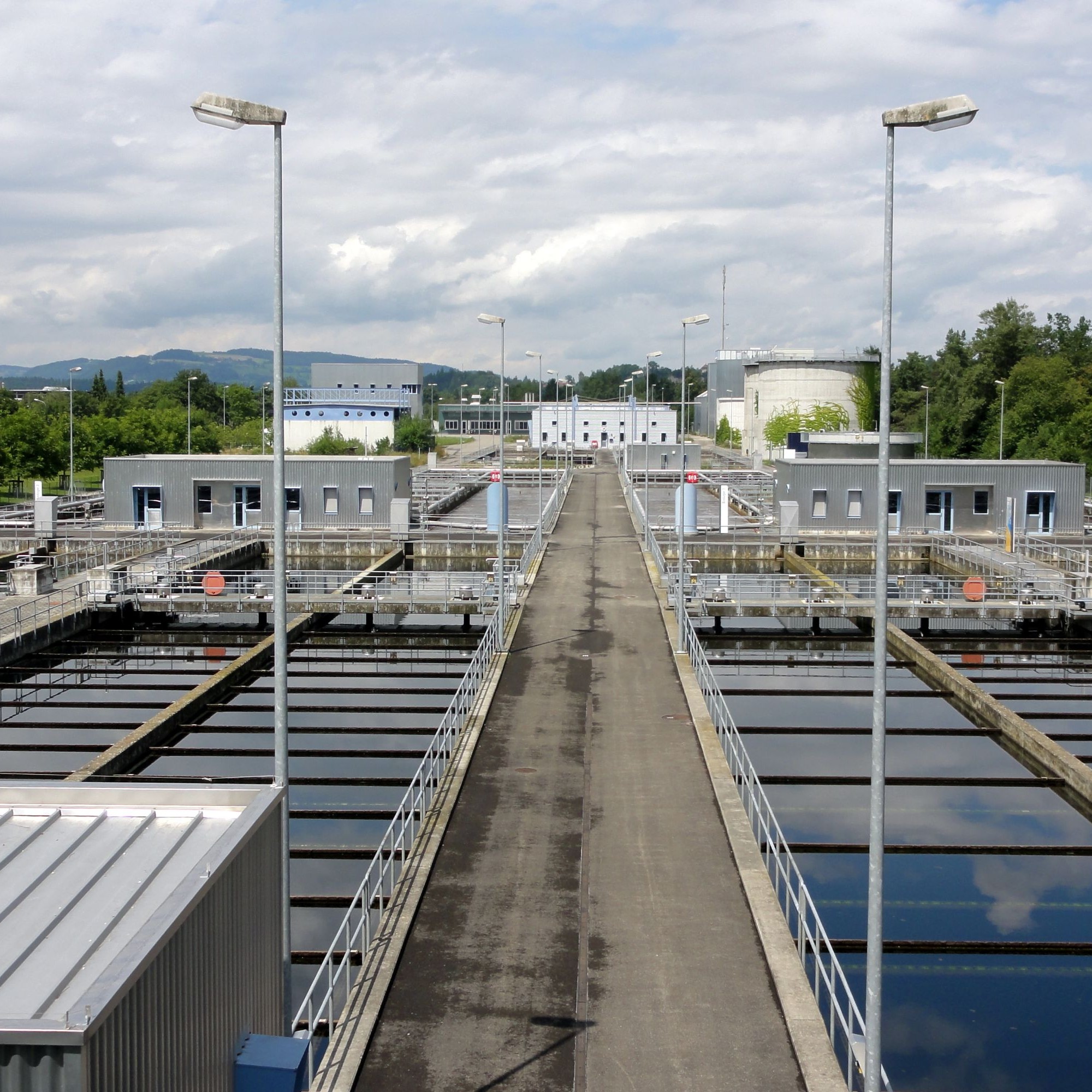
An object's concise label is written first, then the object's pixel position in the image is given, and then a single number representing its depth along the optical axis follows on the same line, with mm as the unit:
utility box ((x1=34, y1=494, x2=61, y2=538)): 48281
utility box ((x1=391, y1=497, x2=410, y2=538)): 49688
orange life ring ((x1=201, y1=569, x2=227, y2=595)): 35312
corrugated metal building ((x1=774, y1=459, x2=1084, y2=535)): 52156
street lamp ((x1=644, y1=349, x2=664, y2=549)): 42656
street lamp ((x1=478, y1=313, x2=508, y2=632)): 27594
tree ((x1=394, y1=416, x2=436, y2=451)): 106500
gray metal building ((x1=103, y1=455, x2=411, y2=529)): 53062
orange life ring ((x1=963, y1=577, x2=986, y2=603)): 34625
